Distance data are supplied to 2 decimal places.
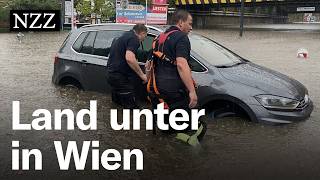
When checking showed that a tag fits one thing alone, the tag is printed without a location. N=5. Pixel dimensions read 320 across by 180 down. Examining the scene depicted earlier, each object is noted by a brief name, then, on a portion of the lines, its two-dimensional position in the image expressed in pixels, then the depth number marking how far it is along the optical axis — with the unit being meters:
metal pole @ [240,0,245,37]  23.93
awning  33.64
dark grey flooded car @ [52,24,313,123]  4.66
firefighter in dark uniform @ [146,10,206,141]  4.04
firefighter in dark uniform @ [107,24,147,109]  5.03
